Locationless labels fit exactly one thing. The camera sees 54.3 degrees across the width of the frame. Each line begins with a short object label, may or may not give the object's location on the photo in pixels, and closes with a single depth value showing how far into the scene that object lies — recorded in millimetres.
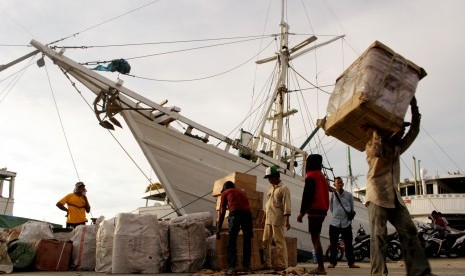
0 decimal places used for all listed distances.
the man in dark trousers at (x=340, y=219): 8516
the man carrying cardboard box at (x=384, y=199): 4242
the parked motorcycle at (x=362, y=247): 11609
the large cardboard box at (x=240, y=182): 9312
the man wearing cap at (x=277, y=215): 7125
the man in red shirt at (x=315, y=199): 6629
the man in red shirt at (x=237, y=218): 6828
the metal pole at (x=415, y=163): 31586
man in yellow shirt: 9477
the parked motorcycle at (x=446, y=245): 11797
